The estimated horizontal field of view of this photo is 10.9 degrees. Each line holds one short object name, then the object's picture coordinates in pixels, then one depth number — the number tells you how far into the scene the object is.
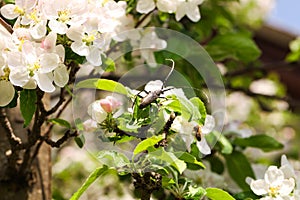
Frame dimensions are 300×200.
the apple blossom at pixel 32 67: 1.15
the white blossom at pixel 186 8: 1.28
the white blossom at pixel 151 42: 1.32
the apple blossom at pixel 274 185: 1.21
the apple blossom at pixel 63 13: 1.16
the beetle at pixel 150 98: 1.15
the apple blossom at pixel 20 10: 1.18
